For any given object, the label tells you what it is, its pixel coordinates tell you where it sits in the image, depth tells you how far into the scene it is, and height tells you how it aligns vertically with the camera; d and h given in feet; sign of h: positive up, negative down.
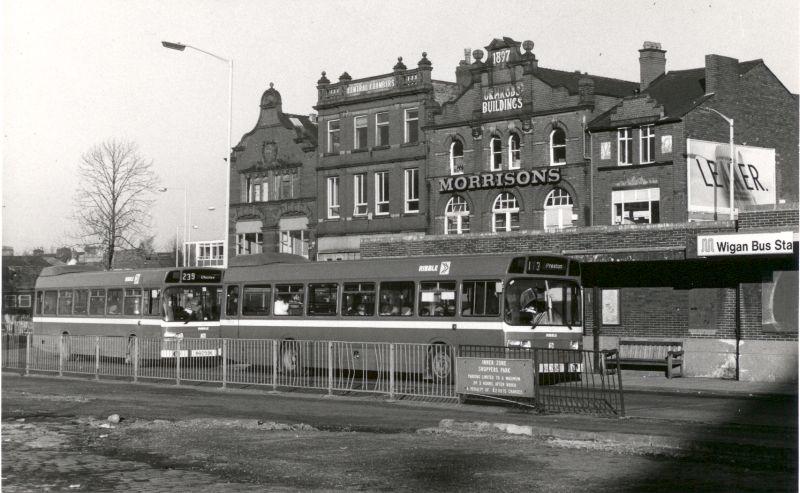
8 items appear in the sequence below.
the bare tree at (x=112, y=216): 172.65 +15.75
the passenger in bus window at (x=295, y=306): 95.96 +0.84
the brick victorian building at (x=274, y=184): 211.20 +26.15
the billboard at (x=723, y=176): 151.33 +19.95
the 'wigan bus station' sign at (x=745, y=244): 82.17 +5.63
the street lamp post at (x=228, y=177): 137.29 +18.01
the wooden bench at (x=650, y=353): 93.97 -3.35
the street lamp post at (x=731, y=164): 147.54 +21.27
